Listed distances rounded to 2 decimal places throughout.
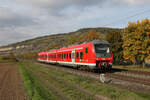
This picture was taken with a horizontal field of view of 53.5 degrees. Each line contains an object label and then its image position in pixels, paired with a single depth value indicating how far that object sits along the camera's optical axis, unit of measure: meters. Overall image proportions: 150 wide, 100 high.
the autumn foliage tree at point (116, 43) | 43.50
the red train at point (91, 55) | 17.94
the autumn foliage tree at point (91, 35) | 48.30
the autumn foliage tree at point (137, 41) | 33.25
